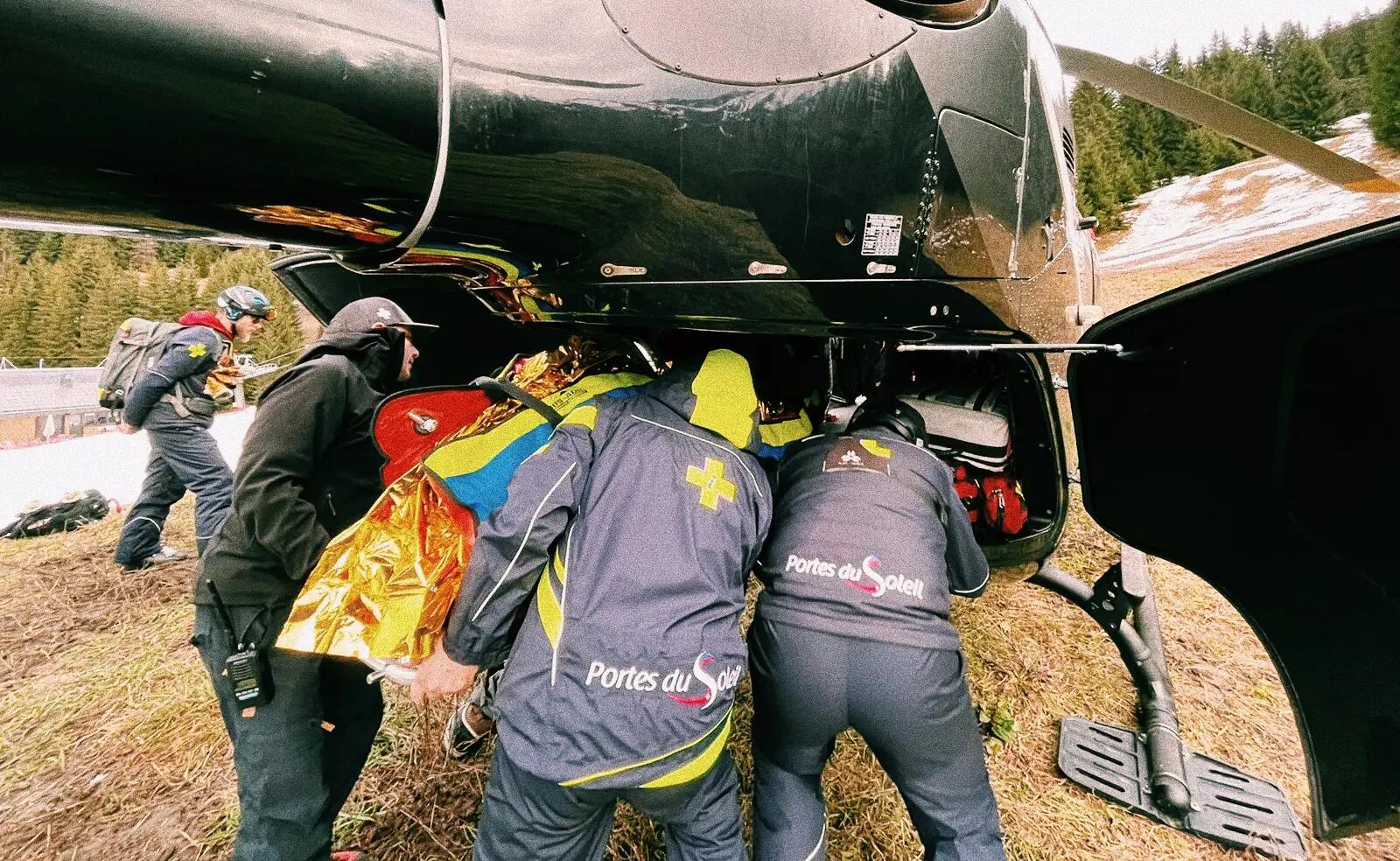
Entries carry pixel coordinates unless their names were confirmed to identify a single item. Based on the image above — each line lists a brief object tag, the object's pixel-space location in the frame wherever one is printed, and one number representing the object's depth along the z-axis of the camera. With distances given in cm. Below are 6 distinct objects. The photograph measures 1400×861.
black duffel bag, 764
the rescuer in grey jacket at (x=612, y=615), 149
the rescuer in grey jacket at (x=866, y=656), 192
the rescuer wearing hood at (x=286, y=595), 219
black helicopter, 89
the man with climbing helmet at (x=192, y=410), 504
